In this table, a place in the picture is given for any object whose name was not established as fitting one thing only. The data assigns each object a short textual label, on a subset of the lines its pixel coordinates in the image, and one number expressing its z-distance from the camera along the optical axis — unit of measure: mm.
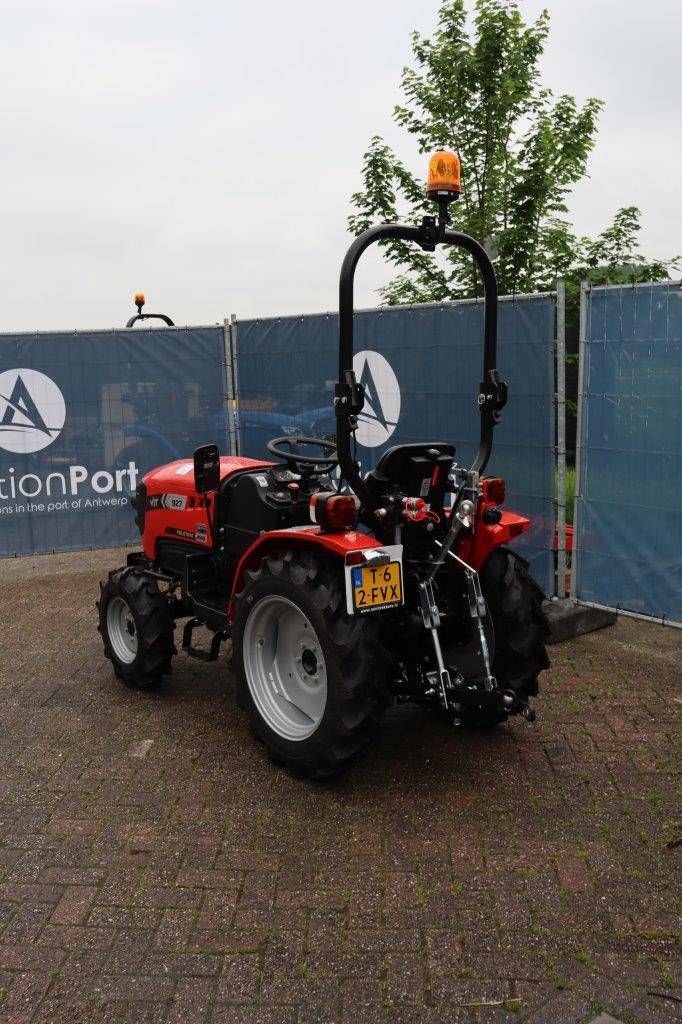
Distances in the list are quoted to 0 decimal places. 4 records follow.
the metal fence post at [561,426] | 5523
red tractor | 3537
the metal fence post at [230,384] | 8648
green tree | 10438
